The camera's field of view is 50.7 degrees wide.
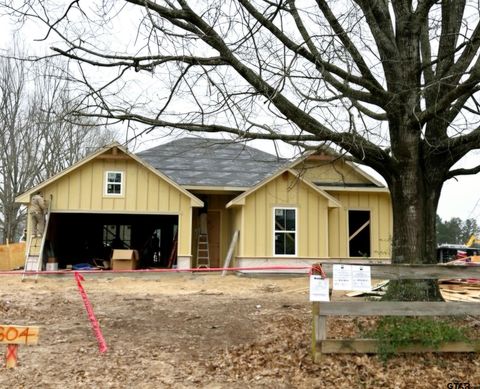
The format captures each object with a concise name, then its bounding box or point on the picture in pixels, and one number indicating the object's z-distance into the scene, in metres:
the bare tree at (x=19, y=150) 32.50
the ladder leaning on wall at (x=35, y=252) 17.34
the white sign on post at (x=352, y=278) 6.07
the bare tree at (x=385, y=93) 7.59
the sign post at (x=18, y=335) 5.00
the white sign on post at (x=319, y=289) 6.00
